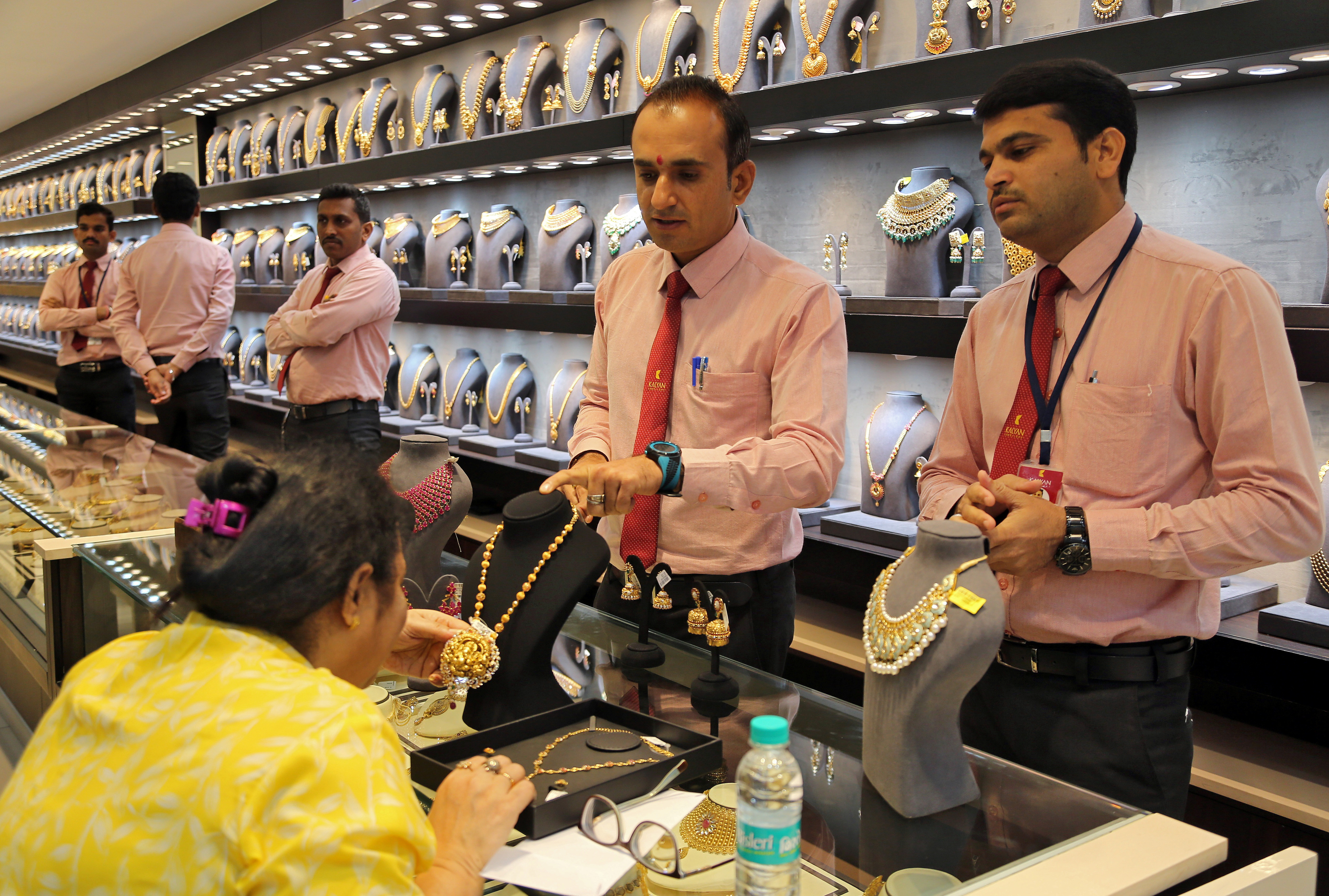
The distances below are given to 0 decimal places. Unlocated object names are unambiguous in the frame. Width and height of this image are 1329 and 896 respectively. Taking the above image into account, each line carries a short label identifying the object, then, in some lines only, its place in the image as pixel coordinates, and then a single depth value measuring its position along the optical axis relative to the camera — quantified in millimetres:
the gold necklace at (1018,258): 2553
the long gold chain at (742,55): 3201
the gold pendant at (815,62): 2967
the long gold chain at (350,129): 5500
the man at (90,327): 5379
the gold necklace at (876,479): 2945
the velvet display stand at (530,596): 1397
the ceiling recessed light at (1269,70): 2121
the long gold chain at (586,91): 3945
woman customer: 768
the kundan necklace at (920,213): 2746
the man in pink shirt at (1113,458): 1380
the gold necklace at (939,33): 2633
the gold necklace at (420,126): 4895
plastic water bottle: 897
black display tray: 1060
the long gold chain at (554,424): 4074
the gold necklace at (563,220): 4129
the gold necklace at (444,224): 4844
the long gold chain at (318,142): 5887
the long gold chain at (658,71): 3527
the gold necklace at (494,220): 4586
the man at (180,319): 4801
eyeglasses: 1010
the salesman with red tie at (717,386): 1691
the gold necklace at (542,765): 1180
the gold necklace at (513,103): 4250
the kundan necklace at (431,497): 1971
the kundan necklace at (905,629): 1111
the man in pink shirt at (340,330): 3963
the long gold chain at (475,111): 4535
